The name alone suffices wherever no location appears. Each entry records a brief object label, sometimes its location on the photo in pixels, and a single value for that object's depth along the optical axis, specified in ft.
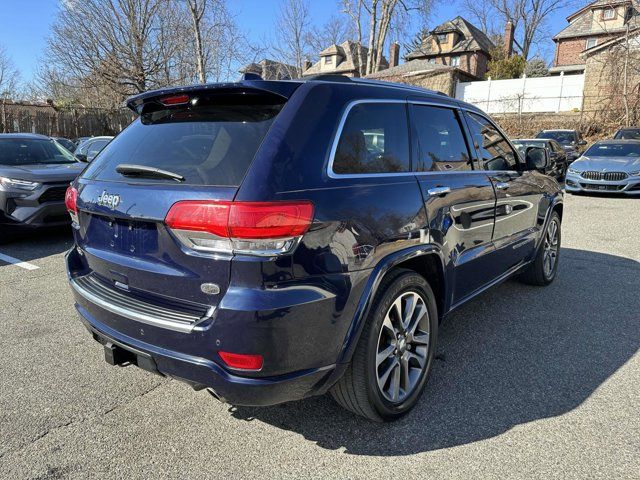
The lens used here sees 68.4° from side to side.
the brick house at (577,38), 133.13
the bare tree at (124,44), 75.87
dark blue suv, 6.64
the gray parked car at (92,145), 42.10
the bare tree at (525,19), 153.34
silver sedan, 37.91
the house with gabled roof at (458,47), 158.61
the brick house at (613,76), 83.10
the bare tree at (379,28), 95.61
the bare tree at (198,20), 66.85
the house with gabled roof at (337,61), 175.91
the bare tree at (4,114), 71.56
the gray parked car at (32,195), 21.11
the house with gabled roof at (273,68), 120.89
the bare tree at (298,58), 125.80
